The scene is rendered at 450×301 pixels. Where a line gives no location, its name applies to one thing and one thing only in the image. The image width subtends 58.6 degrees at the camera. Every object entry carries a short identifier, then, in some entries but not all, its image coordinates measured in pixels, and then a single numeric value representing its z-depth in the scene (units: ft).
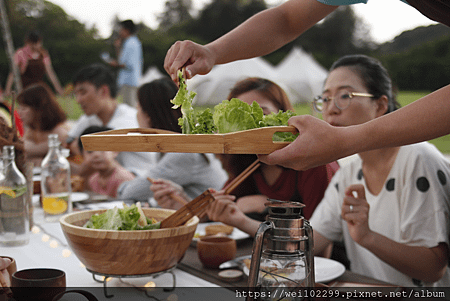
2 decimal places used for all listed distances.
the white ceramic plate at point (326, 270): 4.03
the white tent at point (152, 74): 61.69
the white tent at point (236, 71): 66.44
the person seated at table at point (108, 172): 10.49
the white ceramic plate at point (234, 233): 5.50
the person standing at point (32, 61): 24.49
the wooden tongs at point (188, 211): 3.91
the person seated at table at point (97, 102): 13.67
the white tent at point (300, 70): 81.47
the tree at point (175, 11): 135.13
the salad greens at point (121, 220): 3.92
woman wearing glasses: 5.30
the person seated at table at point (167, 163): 8.81
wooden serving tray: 2.80
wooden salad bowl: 3.52
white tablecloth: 4.03
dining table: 3.80
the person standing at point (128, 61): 23.54
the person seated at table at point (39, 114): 14.17
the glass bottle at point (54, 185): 6.75
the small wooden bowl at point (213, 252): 4.43
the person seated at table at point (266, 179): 7.39
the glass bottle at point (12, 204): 5.02
